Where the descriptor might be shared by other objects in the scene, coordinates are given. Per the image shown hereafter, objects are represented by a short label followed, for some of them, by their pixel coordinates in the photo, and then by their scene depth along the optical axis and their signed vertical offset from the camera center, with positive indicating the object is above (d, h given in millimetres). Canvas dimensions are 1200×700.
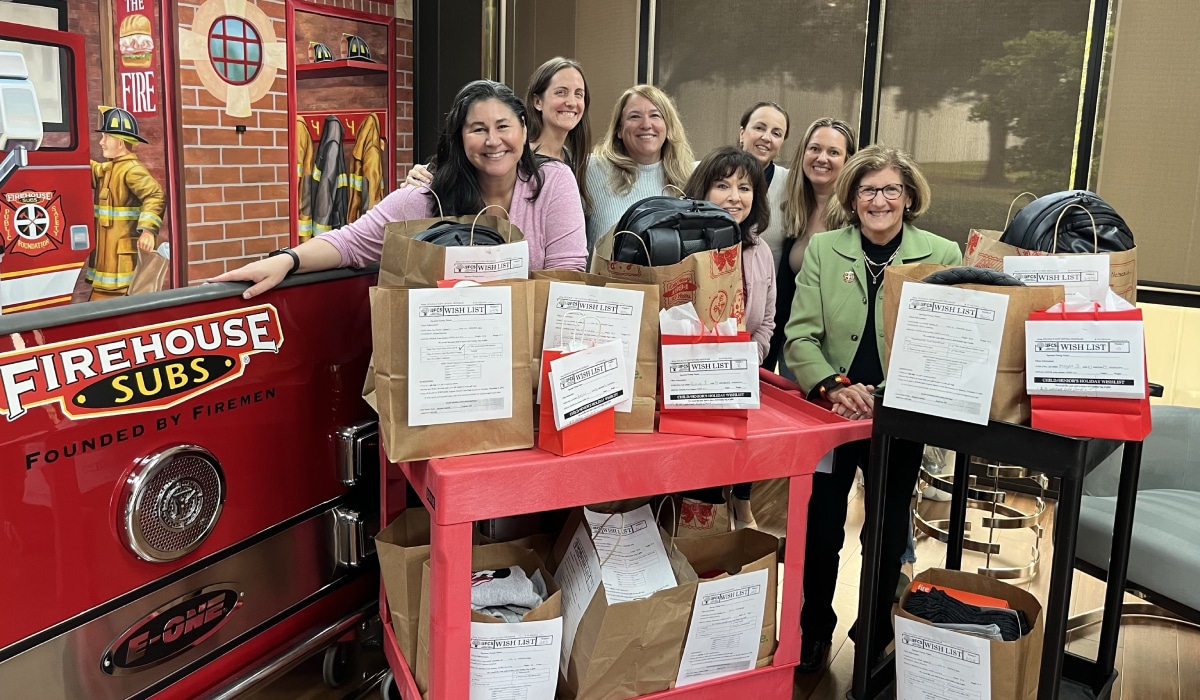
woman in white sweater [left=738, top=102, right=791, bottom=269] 3041 +234
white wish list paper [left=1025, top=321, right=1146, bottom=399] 1593 -222
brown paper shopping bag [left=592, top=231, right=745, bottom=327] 1708 -126
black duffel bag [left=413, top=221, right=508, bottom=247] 1710 -63
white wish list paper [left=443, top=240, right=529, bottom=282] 1627 -104
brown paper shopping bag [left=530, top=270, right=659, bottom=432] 1646 -233
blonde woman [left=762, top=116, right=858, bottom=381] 2826 +57
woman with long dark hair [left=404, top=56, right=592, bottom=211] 2752 +262
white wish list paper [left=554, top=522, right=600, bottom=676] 1786 -712
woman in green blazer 2186 -222
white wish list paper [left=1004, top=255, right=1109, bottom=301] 1690 -89
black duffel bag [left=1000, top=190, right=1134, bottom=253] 1781 -8
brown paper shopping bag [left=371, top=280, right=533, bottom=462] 1518 -328
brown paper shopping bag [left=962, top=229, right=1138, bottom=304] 1733 -70
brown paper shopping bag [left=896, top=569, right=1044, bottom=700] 1743 -804
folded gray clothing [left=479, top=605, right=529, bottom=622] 1754 -758
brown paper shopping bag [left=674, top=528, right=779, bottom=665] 1977 -715
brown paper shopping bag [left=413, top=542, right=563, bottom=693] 1706 -721
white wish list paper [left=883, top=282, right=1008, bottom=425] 1657 -234
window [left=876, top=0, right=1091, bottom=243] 3973 +520
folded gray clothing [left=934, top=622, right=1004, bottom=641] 1799 -774
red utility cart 1569 -483
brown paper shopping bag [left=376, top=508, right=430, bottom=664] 1782 -720
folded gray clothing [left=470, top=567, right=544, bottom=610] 1768 -722
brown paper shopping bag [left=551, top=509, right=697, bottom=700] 1719 -802
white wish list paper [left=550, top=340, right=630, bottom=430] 1584 -298
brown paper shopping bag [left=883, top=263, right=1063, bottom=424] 1640 -199
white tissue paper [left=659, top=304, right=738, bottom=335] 1696 -201
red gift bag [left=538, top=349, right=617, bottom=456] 1613 -385
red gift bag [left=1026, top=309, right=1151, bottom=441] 1601 -318
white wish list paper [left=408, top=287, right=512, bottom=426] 1524 -248
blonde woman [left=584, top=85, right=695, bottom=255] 2834 +149
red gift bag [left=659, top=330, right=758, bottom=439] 1748 -387
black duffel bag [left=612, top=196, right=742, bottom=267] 1741 -46
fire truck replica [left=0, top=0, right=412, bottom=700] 1465 -328
